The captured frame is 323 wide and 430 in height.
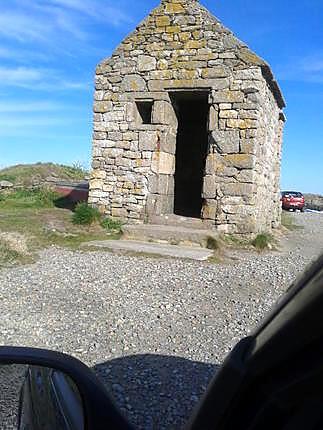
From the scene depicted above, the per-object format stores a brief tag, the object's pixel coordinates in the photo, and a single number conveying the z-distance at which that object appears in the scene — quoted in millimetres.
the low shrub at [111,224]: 9609
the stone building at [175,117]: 8945
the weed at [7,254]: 6797
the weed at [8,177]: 20078
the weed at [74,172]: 23800
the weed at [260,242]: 8930
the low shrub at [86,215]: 9656
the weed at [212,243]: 8341
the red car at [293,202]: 29281
